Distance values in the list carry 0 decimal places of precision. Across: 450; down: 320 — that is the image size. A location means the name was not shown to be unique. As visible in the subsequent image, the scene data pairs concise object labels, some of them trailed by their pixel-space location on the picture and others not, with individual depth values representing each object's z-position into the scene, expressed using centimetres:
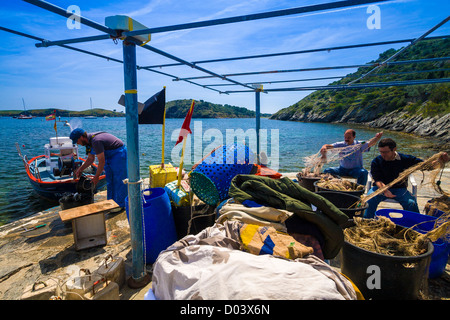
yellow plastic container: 469
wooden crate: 379
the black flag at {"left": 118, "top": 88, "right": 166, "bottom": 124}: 428
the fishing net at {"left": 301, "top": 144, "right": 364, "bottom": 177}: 545
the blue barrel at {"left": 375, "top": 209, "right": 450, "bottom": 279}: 285
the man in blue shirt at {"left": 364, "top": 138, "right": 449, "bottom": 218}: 403
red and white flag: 395
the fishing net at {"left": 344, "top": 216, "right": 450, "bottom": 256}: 253
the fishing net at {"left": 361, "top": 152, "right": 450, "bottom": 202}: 327
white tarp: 141
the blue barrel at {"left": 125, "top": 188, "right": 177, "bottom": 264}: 323
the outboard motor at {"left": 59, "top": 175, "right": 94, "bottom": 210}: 491
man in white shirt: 550
